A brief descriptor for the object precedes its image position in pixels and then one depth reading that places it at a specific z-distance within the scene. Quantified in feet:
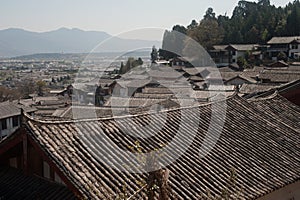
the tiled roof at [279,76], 103.68
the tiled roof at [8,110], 92.21
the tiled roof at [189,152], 19.90
